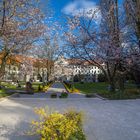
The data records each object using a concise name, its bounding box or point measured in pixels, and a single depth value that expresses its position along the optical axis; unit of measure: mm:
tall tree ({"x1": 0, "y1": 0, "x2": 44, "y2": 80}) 9243
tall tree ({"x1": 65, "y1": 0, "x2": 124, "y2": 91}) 10962
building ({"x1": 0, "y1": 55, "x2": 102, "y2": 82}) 12101
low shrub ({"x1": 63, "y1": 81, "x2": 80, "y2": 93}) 14331
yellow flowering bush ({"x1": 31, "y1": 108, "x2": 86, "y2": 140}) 2681
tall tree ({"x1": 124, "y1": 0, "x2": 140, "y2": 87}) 11362
